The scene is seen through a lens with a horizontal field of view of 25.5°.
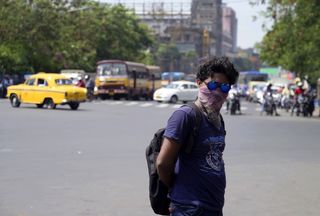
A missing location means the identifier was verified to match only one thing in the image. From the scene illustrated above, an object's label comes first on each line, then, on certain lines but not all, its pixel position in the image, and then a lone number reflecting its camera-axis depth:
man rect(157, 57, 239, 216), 4.34
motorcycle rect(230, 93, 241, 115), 36.31
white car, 51.28
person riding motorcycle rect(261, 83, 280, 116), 37.34
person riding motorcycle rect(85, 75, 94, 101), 47.95
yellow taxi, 32.97
